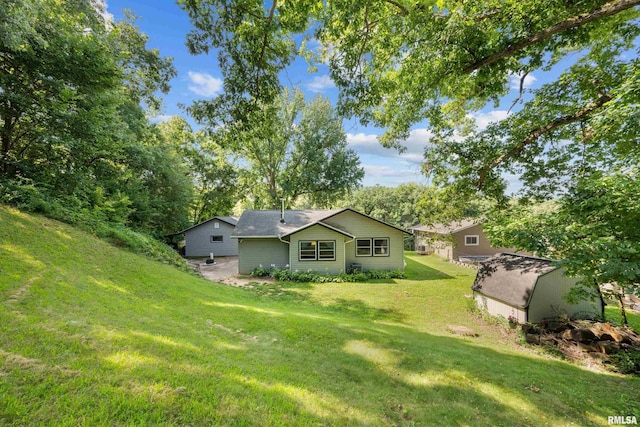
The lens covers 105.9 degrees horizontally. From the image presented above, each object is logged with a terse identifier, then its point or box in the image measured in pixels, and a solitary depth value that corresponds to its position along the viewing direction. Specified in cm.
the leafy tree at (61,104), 720
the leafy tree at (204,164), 2448
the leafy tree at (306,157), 2394
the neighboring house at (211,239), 2161
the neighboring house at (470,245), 2242
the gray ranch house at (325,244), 1534
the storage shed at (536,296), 828
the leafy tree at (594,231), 470
